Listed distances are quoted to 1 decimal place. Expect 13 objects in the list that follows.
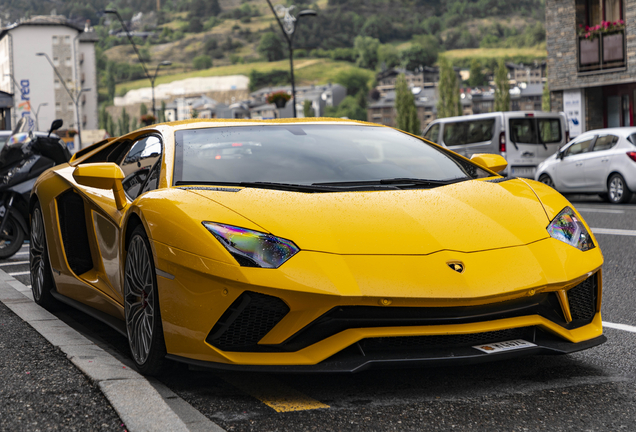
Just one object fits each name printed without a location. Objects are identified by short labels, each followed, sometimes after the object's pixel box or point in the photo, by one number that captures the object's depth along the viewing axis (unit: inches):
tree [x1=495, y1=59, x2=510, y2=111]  4416.8
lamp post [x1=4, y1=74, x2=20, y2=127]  4168.3
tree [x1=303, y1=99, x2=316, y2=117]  6734.3
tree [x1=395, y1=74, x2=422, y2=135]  4867.1
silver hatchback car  588.1
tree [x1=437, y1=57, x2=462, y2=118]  4834.4
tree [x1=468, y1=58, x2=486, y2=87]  7465.6
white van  770.8
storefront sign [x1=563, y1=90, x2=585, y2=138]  1080.2
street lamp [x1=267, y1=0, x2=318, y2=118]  1079.3
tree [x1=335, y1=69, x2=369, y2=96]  7849.4
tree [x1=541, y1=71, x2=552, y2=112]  4448.8
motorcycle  340.5
